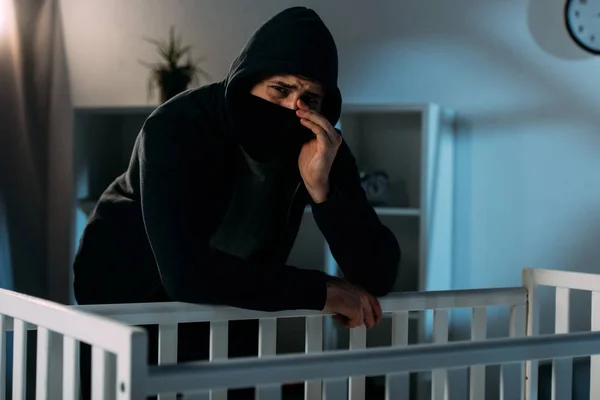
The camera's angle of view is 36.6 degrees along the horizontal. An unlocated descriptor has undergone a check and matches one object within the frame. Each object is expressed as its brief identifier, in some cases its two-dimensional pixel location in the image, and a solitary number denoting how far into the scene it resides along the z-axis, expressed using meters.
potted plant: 3.14
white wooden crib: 1.01
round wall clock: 2.80
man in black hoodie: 1.41
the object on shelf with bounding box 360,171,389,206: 2.90
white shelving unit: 2.77
